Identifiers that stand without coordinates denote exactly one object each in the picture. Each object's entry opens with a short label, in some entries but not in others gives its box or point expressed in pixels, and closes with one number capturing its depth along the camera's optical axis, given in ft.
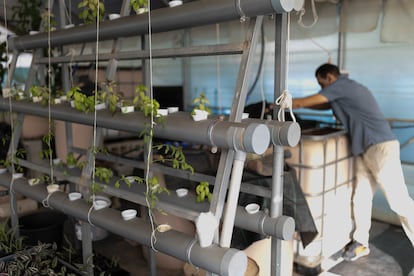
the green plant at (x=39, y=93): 6.76
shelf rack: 3.90
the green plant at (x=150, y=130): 4.69
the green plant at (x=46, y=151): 6.76
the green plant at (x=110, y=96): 5.47
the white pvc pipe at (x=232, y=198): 4.15
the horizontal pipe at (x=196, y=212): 4.39
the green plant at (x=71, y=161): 6.74
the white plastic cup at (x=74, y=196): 5.96
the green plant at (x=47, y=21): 7.56
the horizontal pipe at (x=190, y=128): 3.82
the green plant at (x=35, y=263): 6.01
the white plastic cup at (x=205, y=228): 4.00
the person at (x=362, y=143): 8.55
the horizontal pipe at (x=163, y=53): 4.53
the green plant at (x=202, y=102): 4.67
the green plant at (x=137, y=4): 5.39
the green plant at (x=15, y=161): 7.47
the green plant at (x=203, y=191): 4.79
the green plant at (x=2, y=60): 9.31
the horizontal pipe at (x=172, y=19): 3.94
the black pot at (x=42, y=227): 7.70
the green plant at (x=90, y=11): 6.17
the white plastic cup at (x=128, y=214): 5.15
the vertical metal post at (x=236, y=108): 4.20
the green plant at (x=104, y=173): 5.77
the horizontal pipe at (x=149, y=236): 3.89
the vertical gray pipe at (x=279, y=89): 4.43
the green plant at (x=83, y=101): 5.65
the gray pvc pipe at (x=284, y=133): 4.12
